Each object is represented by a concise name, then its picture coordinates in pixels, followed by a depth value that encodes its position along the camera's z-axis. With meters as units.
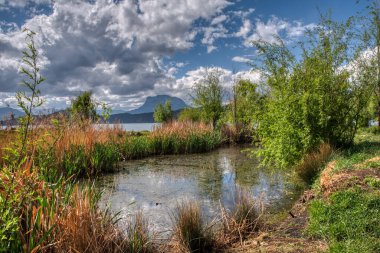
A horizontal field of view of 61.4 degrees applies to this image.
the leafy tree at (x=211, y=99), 31.92
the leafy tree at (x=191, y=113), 35.65
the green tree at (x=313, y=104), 9.78
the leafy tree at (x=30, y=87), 3.02
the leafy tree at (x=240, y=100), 27.77
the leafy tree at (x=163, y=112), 51.56
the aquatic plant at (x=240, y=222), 5.02
